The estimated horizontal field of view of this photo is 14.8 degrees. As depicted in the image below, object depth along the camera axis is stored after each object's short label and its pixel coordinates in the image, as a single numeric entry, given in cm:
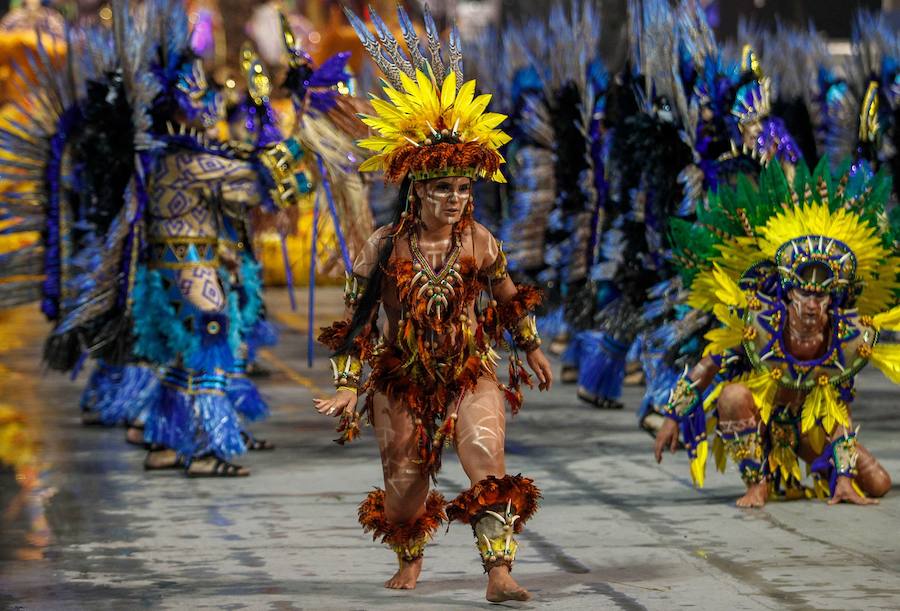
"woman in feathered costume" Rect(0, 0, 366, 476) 1747
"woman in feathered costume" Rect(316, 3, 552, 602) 1194
